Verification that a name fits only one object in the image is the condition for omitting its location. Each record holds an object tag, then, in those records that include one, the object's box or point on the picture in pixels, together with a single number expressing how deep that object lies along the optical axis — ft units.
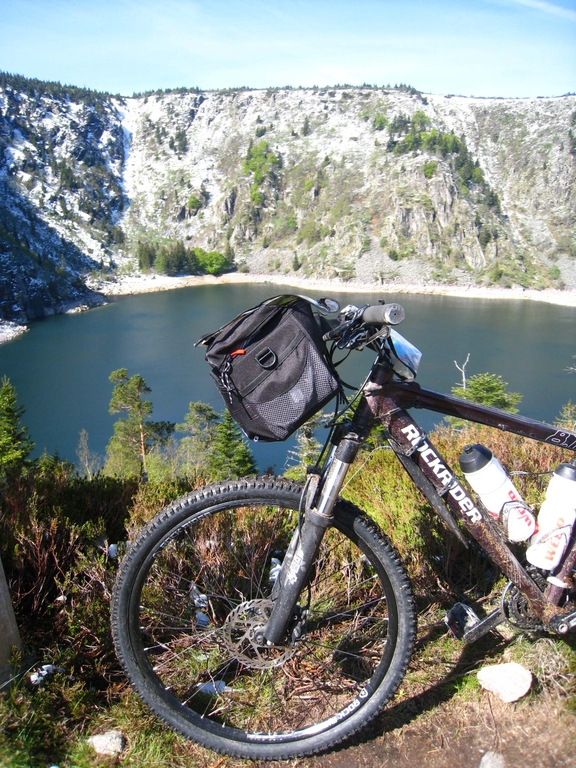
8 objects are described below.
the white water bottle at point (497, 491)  6.39
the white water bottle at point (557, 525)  6.50
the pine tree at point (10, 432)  78.79
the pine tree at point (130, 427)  93.91
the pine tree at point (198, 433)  100.70
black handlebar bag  5.49
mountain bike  5.97
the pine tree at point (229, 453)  83.61
